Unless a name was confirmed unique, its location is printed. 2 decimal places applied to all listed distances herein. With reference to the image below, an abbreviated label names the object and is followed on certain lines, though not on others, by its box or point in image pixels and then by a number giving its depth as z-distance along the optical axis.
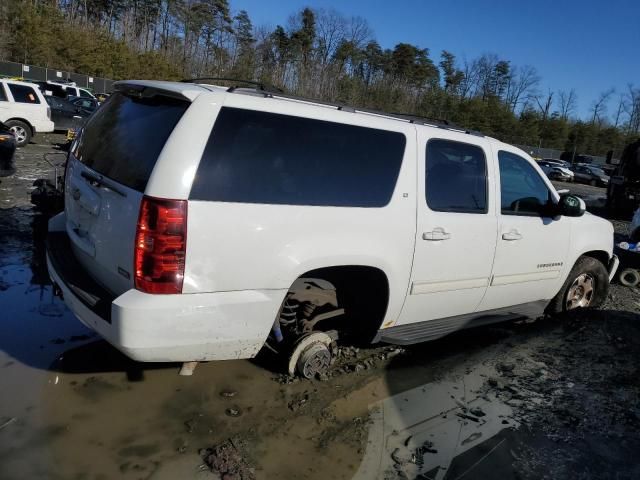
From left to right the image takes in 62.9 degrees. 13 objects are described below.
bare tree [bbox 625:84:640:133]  77.24
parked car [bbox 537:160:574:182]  38.09
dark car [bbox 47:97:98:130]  19.92
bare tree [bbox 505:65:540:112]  80.51
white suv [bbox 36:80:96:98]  24.64
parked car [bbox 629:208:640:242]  8.33
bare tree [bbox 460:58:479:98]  78.19
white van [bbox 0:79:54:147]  15.84
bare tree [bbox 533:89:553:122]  74.42
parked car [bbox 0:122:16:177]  9.21
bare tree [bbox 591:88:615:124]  72.44
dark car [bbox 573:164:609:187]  37.59
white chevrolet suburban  2.79
